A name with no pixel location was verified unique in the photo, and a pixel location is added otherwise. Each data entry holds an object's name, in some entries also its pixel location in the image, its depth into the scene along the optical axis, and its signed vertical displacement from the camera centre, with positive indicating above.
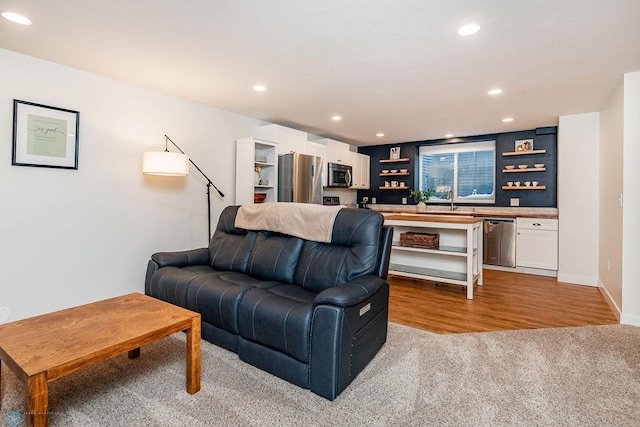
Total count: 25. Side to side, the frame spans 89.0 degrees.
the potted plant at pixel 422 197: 6.26 +0.40
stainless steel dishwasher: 5.24 -0.38
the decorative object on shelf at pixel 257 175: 4.45 +0.57
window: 6.03 +0.91
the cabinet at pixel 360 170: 6.55 +0.97
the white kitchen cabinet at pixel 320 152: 5.33 +1.08
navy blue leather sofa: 1.84 -0.55
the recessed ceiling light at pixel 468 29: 2.18 +1.29
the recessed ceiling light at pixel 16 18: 2.10 +1.28
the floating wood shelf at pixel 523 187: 5.33 +0.52
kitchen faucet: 6.34 +0.44
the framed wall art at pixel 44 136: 2.66 +0.66
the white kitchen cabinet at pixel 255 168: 4.30 +0.64
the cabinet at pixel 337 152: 5.71 +1.19
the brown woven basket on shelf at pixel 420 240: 4.02 -0.29
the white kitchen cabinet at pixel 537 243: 4.86 -0.38
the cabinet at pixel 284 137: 4.70 +1.17
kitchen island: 3.76 -0.45
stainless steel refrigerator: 4.72 +0.56
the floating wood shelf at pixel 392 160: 6.73 +1.19
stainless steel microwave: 5.74 +0.74
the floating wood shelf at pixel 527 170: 5.32 +0.81
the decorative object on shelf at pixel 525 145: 5.45 +1.23
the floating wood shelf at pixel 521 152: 5.27 +1.09
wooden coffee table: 1.33 -0.62
